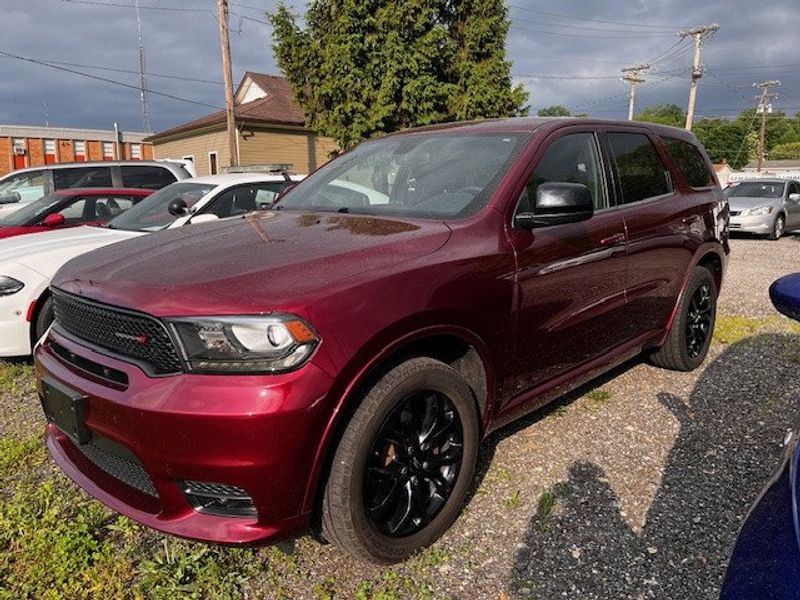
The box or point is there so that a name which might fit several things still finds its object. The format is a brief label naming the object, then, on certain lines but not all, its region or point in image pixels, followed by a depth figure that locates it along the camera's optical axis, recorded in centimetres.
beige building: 2523
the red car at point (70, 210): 668
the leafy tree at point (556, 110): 8360
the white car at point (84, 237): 449
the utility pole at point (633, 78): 4384
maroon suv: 195
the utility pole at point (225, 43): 1870
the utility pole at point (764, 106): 5454
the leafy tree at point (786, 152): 8462
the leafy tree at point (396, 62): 1678
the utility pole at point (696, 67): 3169
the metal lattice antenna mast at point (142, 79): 3728
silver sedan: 1452
